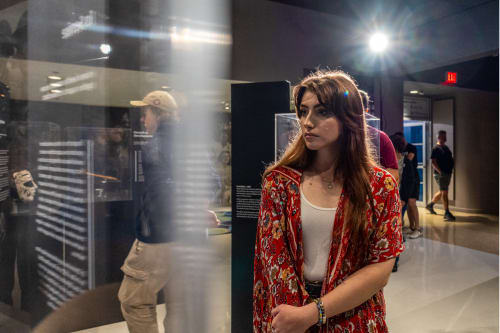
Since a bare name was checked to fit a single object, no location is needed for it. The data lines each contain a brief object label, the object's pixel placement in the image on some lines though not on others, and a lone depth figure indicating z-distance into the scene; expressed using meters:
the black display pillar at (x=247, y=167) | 2.19
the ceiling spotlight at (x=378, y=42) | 4.89
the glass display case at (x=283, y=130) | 2.05
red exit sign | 5.81
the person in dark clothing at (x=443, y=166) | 7.07
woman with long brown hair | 1.02
